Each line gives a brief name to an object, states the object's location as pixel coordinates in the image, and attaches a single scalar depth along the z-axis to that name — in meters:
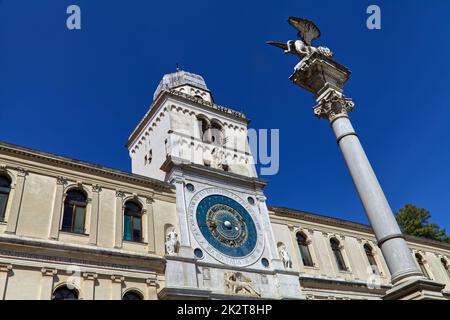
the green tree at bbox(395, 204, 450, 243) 41.72
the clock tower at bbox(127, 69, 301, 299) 19.70
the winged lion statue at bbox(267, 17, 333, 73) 13.26
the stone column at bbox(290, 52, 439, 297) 10.12
